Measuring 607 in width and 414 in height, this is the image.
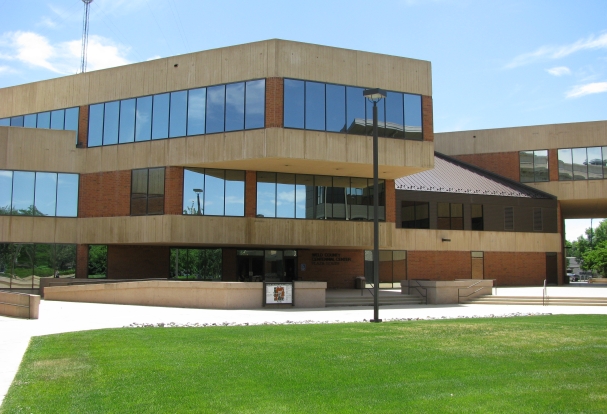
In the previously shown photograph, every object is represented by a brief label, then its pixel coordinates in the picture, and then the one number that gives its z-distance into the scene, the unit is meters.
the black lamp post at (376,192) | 18.75
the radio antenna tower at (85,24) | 38.03
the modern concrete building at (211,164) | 27.98
